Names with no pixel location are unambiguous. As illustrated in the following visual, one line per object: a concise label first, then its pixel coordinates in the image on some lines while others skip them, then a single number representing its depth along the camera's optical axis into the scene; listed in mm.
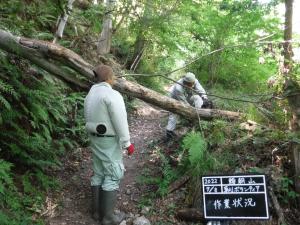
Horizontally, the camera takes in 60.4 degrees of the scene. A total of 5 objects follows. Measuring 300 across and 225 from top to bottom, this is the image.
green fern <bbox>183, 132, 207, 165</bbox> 4448
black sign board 3356
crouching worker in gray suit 5913
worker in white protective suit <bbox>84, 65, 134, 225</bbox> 3818
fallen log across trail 4413
